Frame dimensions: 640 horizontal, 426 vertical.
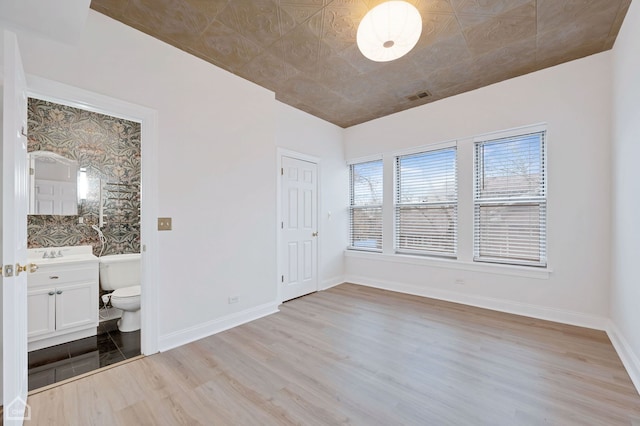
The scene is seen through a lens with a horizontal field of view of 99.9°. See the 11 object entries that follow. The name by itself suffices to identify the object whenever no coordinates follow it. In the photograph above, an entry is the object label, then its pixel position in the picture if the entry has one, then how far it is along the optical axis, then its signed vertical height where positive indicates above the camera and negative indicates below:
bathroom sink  2.71 -0.47
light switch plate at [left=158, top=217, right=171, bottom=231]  2.52 -0.10
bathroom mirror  2.98 +0.34
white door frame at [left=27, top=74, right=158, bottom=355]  2.44 -0.07
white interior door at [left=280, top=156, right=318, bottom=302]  4.04 -0.23
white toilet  2.91 -0.86
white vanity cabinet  2.53 -0.87
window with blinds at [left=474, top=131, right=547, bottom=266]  3.29 +0.16
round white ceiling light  1.95 +1.38
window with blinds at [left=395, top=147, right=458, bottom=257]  4.00 +0.15
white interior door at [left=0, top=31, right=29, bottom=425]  1.42 -0.13
